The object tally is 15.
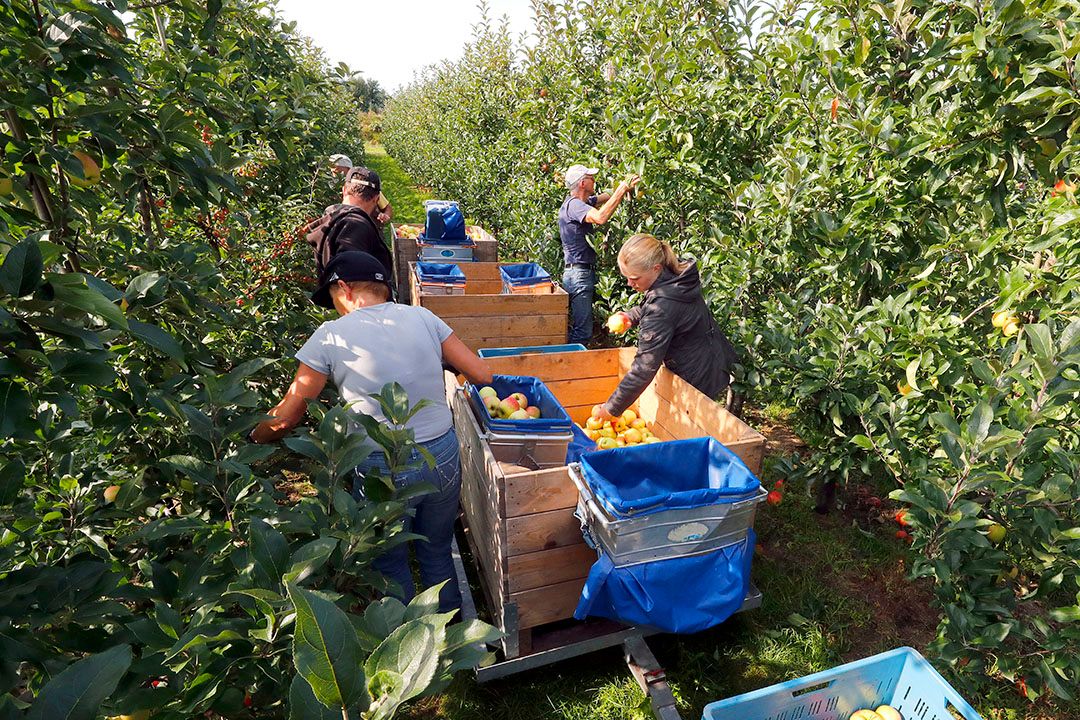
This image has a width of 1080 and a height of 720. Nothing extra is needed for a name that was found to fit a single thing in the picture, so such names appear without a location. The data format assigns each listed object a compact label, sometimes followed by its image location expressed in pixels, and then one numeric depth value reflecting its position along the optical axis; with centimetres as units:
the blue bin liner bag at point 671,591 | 211
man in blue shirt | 518
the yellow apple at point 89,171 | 167
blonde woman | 304
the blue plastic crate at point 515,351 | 362
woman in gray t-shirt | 225
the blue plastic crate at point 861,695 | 179
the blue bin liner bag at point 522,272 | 573
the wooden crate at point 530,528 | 236
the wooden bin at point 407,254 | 704
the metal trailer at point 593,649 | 242
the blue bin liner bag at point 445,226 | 688
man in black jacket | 434
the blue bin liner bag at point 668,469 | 230
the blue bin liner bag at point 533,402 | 262
